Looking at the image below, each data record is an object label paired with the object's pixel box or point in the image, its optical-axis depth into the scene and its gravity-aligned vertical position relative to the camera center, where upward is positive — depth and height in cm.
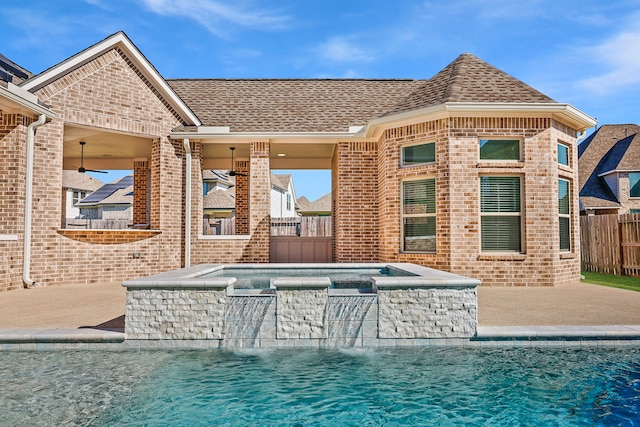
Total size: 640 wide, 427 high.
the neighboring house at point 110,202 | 3278 +259
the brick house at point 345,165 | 934 +171
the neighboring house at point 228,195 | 2841 +305
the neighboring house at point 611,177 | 2138 +298
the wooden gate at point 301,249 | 1352 -51
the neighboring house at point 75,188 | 3438 +392
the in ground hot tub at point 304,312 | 505 -97
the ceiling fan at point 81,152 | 1274 +281
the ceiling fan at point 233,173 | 1317 +208
